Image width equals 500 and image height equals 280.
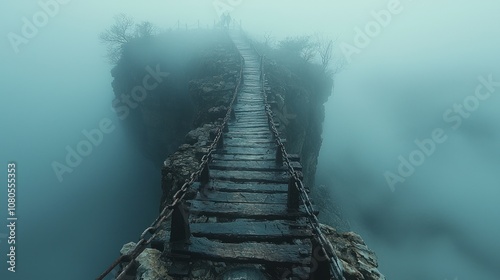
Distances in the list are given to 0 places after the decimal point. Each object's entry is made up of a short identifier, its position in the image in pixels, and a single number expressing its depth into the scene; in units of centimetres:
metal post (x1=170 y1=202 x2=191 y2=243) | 428
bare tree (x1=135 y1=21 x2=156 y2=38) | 3136
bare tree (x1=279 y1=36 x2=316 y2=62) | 2814
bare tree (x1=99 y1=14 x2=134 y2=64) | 3180
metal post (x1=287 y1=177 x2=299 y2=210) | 561
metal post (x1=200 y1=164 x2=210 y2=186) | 672
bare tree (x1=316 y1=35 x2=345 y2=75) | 2942
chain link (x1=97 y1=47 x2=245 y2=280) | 271
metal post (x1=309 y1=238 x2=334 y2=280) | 320
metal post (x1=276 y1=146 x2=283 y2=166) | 796
